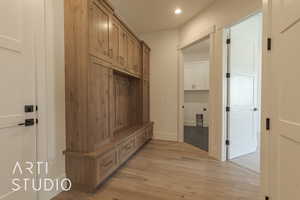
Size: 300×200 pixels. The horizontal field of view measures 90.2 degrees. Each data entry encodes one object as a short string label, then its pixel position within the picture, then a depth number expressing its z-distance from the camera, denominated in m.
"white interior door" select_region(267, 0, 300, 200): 0.95
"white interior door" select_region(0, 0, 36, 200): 1.36
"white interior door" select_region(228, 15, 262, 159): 2.90
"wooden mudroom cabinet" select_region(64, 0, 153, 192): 1.83
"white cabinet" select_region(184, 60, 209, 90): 5.89
